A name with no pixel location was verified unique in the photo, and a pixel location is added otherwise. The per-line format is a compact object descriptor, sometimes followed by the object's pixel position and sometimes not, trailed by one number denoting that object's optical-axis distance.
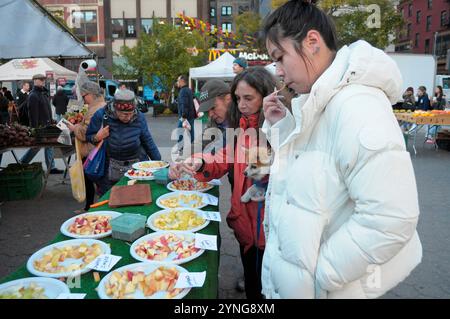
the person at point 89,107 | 4.56
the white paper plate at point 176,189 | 2.97
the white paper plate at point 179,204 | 2.58
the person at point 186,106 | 10.62
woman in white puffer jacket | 1.01
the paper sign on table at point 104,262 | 1.64
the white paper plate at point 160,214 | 2.14
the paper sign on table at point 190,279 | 1.50
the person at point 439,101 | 13.72
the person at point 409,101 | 12.73
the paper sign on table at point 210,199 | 2.63
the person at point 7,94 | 14.68
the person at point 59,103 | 13.02
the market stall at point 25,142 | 5.60
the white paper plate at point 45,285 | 1.46
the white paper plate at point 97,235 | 2.03
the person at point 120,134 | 3.68
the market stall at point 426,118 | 8.98
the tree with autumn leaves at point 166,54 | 21.92
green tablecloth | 1.51
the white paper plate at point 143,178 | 3.30
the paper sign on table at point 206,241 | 1.87
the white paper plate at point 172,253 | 1.74
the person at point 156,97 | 24.00
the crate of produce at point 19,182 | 5.78
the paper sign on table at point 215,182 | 3.17
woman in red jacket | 2.33
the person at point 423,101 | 12.88
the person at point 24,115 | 8.96
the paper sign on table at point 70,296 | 1.41
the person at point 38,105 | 7.93
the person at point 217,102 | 3.11
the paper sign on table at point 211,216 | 2.27
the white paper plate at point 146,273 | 1.45
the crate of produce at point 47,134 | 5.78
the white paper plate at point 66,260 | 1.60
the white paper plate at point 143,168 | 3.59
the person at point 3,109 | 11.01
